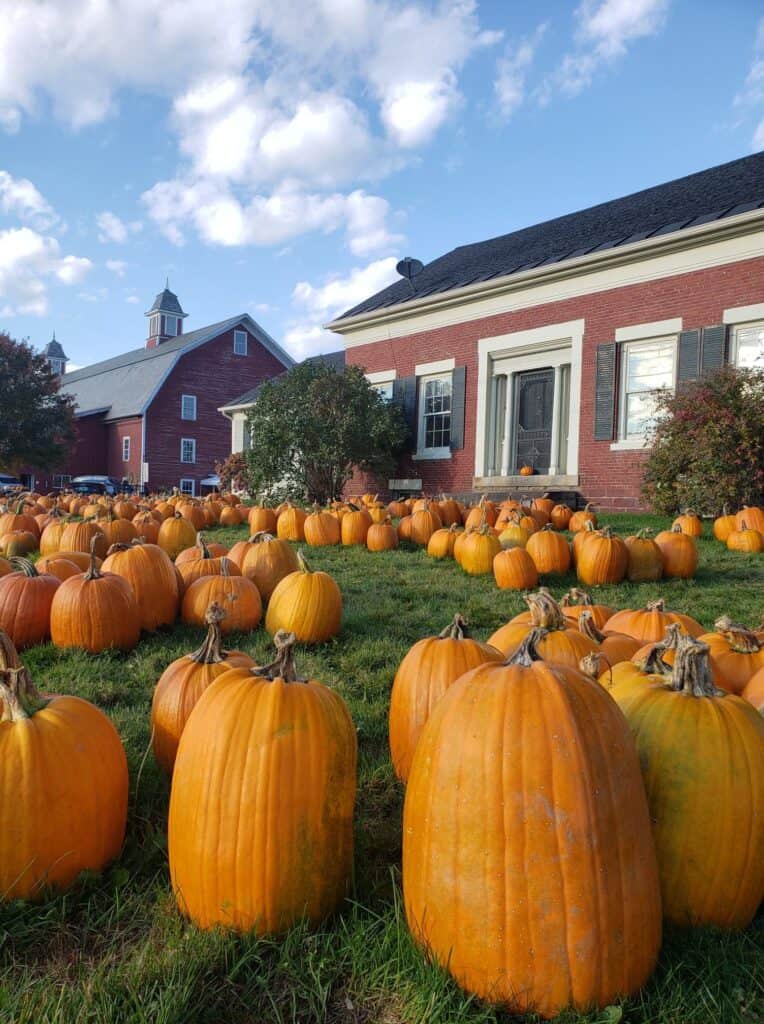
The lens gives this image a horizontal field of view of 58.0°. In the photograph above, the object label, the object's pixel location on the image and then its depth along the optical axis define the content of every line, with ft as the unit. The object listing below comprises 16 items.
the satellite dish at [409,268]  58.85
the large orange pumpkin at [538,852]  4.22
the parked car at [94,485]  96.73
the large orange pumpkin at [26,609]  11.57
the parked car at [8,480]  94.94
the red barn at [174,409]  110.93
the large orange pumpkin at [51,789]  5.38
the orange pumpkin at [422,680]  7.11
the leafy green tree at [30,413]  96.12
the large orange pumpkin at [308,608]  12.18
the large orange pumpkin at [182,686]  7.07
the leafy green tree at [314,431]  46.29
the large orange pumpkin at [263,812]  5.01
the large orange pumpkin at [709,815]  4.86
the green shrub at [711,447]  29.37
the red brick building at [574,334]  37.68
